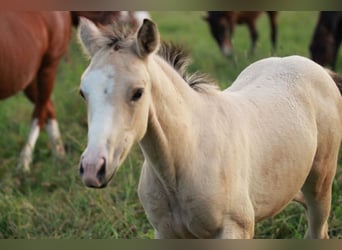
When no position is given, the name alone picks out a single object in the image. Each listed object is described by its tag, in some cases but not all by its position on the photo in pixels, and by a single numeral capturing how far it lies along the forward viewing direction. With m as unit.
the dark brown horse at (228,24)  21.08
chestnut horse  10.23
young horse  4.41
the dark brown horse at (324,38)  11.71
